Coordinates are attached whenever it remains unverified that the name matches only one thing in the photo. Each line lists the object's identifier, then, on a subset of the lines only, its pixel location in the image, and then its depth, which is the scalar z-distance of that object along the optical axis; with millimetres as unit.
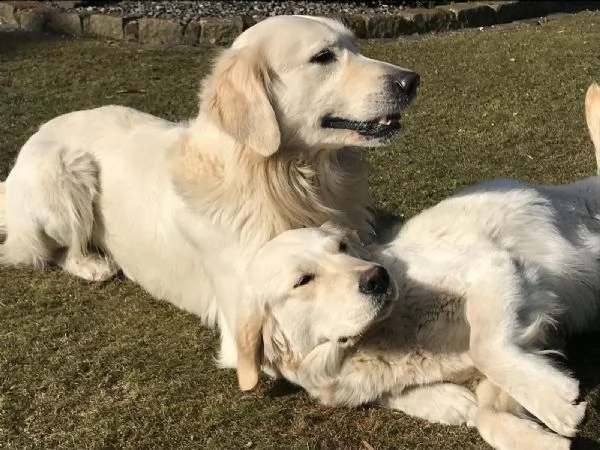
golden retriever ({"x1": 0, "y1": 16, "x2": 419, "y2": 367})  3383
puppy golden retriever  2785
